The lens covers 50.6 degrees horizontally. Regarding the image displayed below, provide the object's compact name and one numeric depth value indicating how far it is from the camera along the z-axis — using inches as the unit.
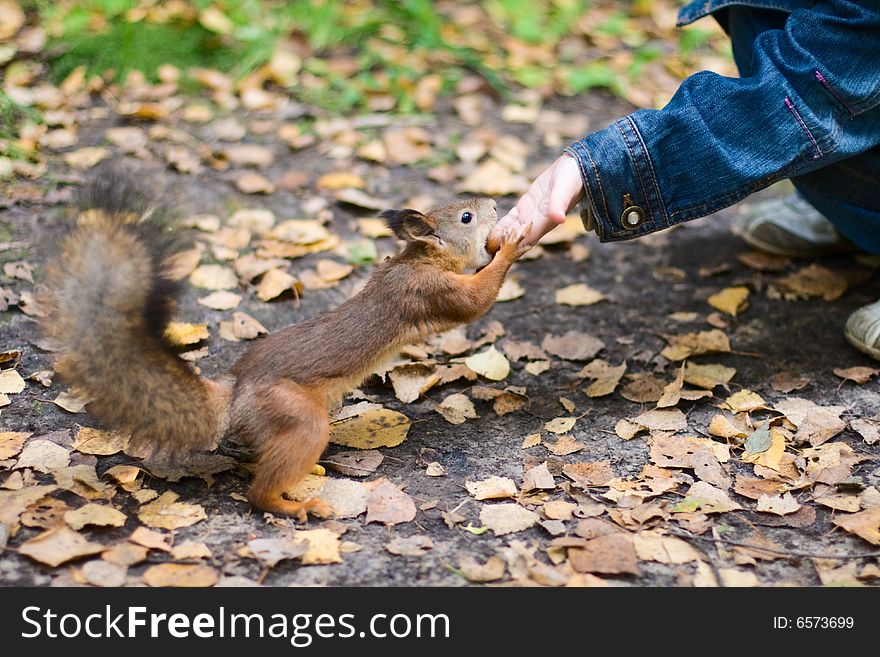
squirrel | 91.1
